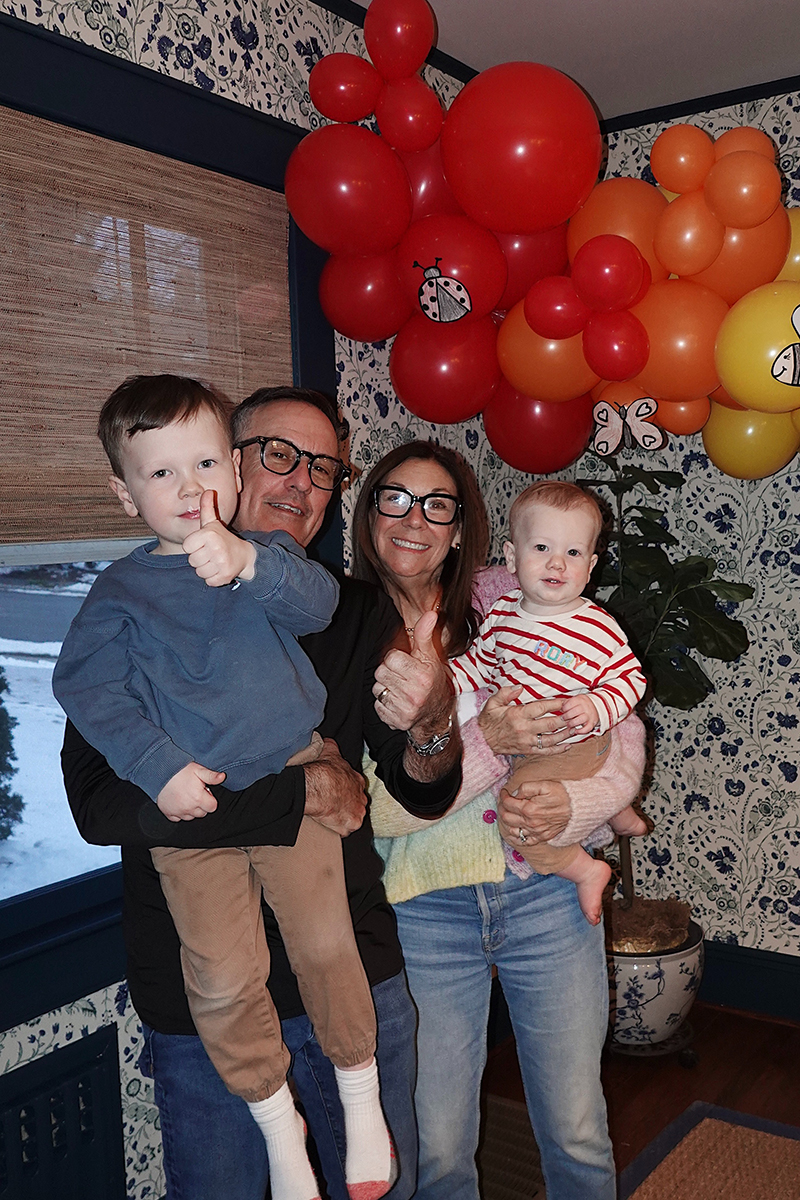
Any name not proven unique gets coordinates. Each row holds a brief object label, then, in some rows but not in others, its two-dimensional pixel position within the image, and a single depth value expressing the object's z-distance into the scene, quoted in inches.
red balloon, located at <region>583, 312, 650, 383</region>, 87.3
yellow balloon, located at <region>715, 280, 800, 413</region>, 83.4
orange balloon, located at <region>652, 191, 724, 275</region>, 86.1
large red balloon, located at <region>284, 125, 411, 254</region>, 82.5
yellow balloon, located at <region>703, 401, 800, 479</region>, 101.7
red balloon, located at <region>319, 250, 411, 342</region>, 90.7
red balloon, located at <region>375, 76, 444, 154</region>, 84.4
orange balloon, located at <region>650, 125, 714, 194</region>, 86.8
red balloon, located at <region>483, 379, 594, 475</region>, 101.5
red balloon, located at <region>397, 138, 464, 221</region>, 88.9
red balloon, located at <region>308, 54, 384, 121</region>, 84.2
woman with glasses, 65.2
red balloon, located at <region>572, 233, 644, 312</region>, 84.9
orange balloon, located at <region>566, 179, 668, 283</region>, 90.4
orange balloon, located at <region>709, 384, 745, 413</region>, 97.7
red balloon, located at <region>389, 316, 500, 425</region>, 92.9
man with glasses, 51.0
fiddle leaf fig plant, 116.0
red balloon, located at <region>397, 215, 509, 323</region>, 85.5
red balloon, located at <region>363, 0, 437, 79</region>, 80.8
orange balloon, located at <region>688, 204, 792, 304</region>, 87.1
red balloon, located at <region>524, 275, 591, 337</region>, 88.4
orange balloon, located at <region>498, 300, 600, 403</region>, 92.2
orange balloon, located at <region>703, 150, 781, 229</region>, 82.0
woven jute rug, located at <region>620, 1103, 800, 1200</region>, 96.6
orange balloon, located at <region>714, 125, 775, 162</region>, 86.1
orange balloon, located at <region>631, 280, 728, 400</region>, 88.5
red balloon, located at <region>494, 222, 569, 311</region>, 93.1
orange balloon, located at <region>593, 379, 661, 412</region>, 97.7
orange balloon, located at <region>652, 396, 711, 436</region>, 99.0
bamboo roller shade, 72.4
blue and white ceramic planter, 117.0
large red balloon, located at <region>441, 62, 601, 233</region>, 78.7
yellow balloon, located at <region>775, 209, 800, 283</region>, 90.7
